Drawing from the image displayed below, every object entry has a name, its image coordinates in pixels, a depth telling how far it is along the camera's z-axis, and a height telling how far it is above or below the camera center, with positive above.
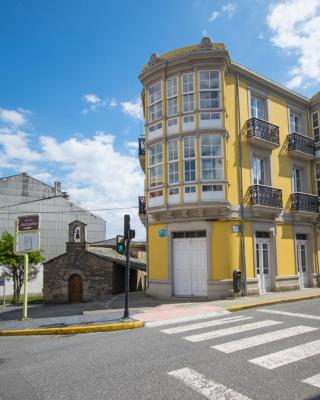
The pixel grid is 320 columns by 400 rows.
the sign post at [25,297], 11.23 -1.54
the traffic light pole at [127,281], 10.36 -0.99
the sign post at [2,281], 21.19 -1.91
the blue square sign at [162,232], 15.13 +0.65
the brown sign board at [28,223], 11.77 +0.89
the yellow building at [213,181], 14.44 +2.88
